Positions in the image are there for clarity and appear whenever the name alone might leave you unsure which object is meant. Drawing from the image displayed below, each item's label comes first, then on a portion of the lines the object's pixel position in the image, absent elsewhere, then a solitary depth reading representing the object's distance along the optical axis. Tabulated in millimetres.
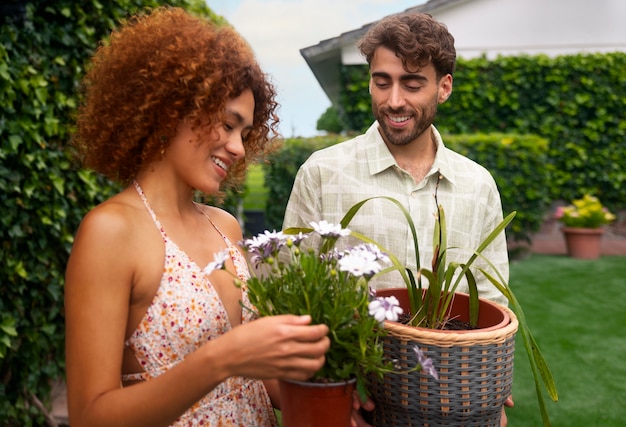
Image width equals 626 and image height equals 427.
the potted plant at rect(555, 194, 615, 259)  8508
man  2131
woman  1187
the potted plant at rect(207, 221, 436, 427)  1065
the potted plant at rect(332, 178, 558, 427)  1205
